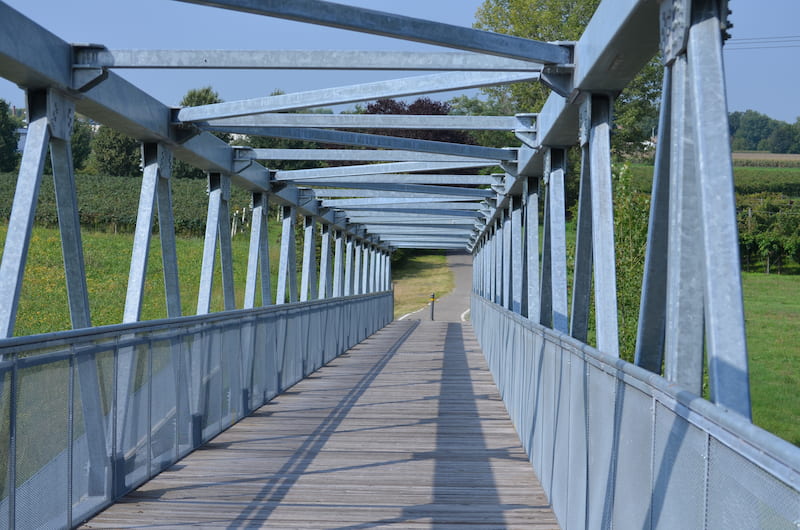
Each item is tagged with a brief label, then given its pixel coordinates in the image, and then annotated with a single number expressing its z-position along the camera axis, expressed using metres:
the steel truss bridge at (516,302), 3.65
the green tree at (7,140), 43.19
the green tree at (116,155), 71.08
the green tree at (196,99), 69.39
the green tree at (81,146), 67.62
